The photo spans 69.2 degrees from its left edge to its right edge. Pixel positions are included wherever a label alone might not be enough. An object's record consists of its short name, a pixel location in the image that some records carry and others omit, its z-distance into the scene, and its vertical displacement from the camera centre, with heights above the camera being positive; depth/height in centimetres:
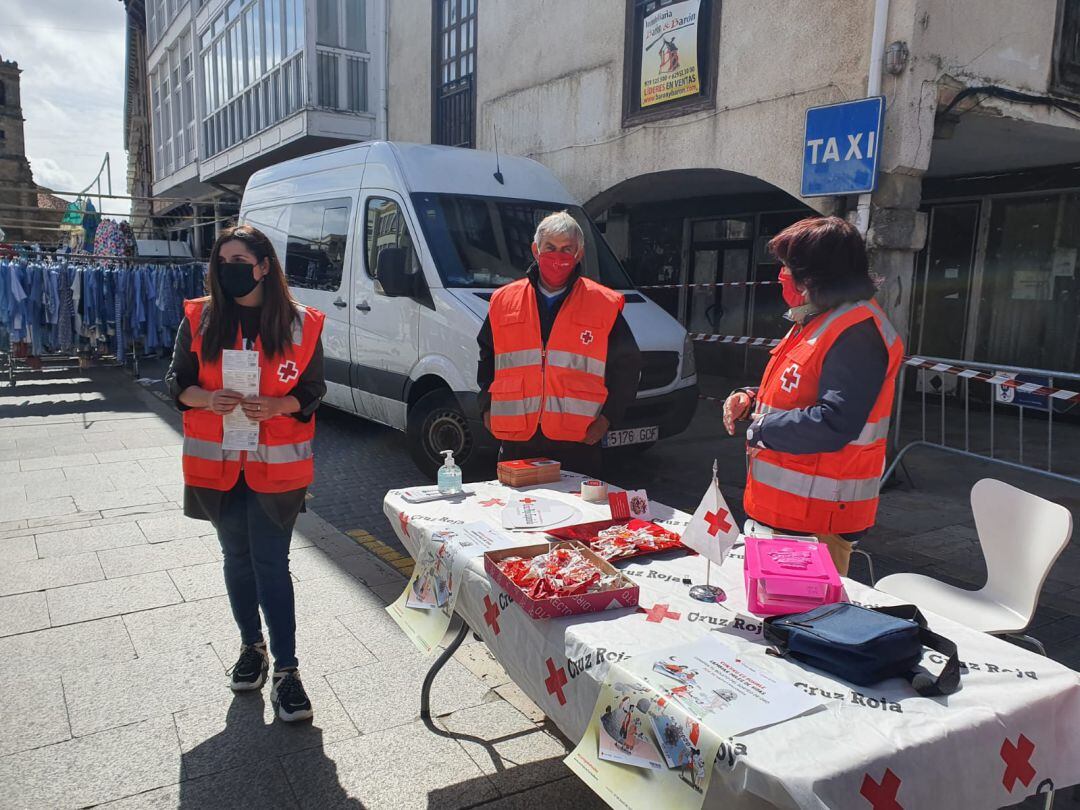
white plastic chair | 277 -93
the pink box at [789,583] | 206 -74
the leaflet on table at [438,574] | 260 -98
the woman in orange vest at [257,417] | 296 -51
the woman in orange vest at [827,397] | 258 -32
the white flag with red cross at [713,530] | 227 -68
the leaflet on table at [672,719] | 158 -88
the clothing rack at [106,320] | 1199 -66
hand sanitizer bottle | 323 -79
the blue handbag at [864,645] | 174 -79
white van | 609 +4
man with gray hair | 374 -31
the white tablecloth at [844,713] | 149 -87
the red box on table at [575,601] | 209 -83
